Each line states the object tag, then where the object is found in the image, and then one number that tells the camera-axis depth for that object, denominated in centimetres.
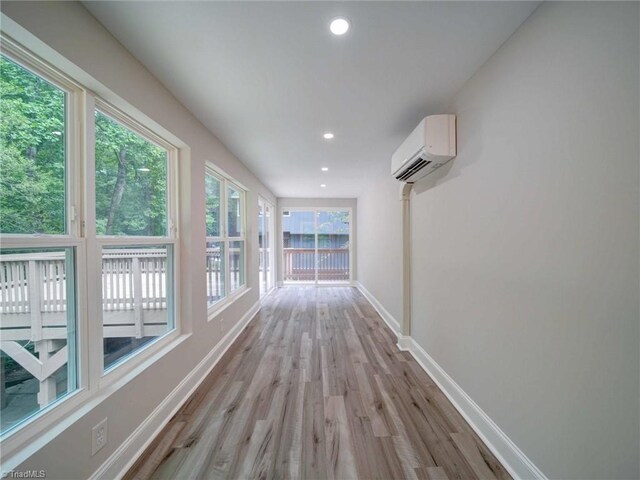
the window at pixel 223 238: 265
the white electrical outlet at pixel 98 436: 117
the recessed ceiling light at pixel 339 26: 117
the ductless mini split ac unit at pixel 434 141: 184
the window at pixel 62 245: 97
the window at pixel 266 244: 505
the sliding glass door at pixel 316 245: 654
